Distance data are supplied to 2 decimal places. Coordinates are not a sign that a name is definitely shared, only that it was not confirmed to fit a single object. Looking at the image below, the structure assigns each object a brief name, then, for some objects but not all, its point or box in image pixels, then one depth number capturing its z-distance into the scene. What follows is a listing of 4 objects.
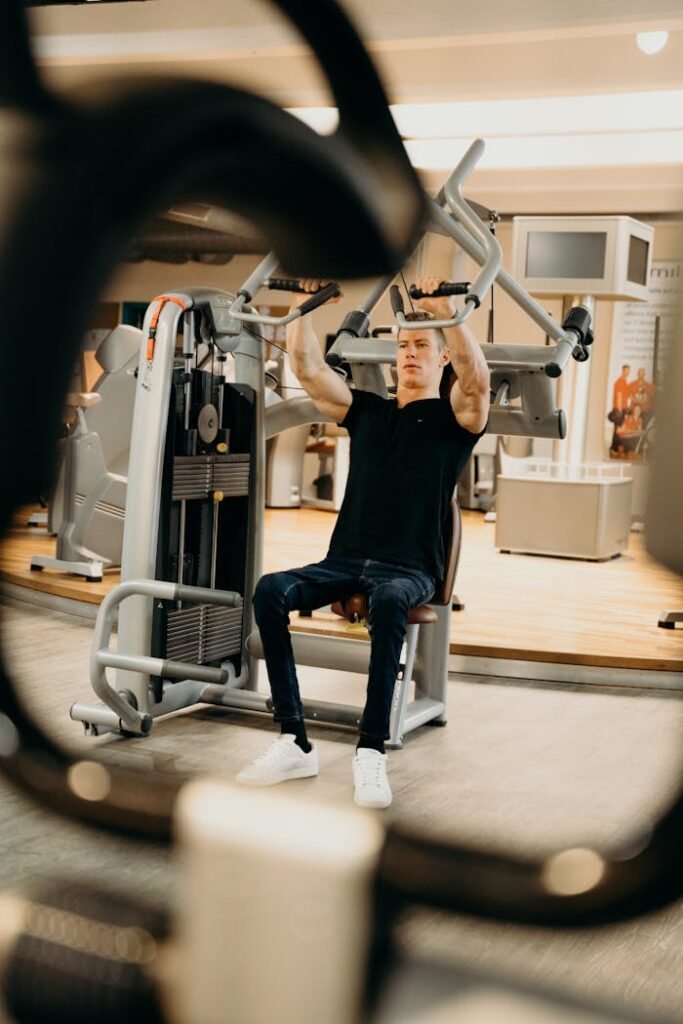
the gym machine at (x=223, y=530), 2.86
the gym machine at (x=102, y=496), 4.82
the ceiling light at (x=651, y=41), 4.72
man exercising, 2.60
